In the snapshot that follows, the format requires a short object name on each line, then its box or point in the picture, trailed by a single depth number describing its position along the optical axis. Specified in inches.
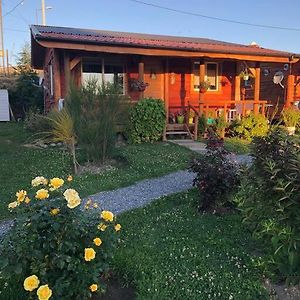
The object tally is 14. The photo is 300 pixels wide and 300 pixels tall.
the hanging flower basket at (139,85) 449.1
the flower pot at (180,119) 479.2
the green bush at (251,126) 462.6
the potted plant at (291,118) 491.5
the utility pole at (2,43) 1259.8
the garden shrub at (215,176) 189.0
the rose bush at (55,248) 98.0
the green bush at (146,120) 420.5
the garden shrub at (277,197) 112.1
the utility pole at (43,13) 1248.2
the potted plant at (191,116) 483.5
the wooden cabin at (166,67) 422.0
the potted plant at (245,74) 541.0
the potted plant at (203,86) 477.7
